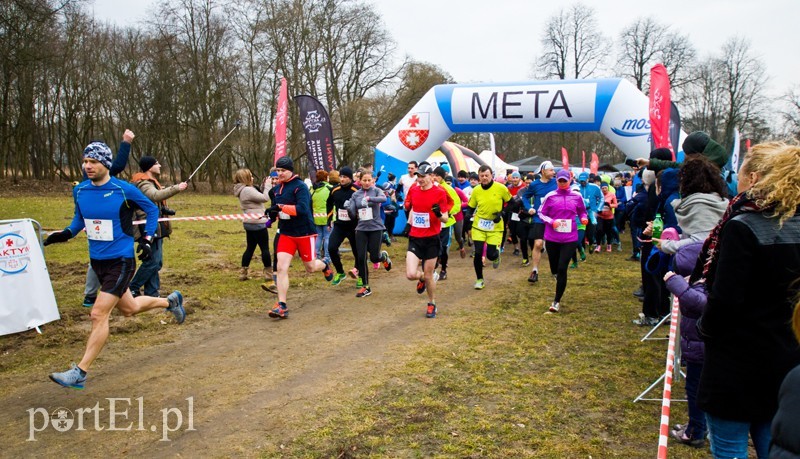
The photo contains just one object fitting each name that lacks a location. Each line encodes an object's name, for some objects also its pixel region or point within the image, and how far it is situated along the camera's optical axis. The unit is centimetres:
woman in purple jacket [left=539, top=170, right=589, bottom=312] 759
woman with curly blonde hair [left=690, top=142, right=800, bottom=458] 223
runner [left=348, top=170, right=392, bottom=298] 850
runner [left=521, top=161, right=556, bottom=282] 998
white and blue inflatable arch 1302
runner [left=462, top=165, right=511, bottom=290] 908
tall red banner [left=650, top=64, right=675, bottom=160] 878
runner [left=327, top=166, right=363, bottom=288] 909
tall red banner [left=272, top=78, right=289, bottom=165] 1102
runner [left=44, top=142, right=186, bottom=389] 474
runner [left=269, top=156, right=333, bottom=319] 715
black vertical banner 1305
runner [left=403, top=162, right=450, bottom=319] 740
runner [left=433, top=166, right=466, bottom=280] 864
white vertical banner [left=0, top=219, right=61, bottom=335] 629
